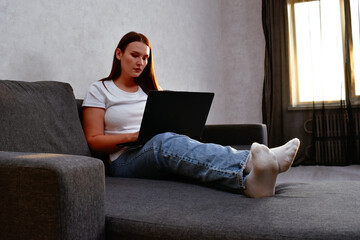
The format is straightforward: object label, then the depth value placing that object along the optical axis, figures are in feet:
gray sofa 2.21
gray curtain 12.19
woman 3.25
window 11.35
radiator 11.30
